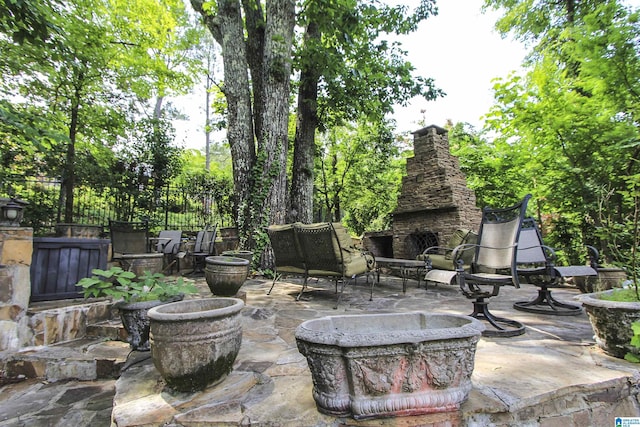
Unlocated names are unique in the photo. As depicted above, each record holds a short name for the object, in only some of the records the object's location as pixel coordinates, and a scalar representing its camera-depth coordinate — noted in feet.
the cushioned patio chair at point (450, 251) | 17.33
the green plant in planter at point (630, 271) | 6.74
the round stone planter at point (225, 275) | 10.49
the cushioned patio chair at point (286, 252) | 13.51
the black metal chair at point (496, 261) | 8.79
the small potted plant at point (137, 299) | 7.09
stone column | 8.10
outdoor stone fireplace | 22.11
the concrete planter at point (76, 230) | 13.43
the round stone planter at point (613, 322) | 6.23
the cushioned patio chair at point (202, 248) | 20.91
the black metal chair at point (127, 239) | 17.04
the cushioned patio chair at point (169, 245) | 22.24
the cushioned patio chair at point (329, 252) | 12.10
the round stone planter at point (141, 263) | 12.39
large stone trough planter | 4.30
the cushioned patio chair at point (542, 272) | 10.58
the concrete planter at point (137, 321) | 7.09
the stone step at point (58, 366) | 7.77
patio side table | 15.30
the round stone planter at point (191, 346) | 4.95
